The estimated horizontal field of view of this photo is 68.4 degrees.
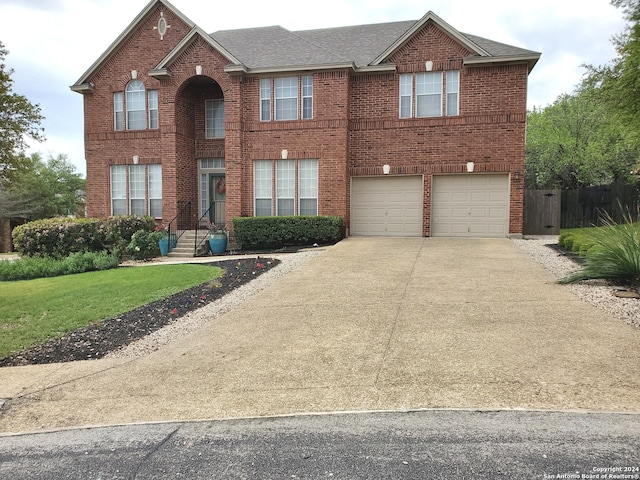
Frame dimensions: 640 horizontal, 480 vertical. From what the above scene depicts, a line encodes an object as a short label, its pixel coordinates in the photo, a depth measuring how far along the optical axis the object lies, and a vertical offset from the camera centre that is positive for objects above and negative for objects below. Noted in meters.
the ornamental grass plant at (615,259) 8.34 -0.87
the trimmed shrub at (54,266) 13.49 -1.66
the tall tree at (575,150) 27.83 +3.76
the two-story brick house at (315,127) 16.39 +3.12
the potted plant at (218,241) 16.80 -1.11
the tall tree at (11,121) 26.25 +5.11
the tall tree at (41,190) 31.79 +1.59
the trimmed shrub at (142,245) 15.73 -1.20
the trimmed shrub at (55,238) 15.58 -0.94
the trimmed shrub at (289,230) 16.17 -0.69
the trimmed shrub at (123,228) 16.03 -0.64
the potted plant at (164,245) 16.66 -1.24
